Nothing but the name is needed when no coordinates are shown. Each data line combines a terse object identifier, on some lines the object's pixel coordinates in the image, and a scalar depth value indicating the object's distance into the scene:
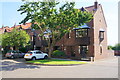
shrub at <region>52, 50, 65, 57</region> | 26.55
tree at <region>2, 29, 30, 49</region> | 26.89
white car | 21.39
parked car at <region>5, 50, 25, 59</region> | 26.30
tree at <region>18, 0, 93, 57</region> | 17.86
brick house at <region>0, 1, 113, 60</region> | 24.61
